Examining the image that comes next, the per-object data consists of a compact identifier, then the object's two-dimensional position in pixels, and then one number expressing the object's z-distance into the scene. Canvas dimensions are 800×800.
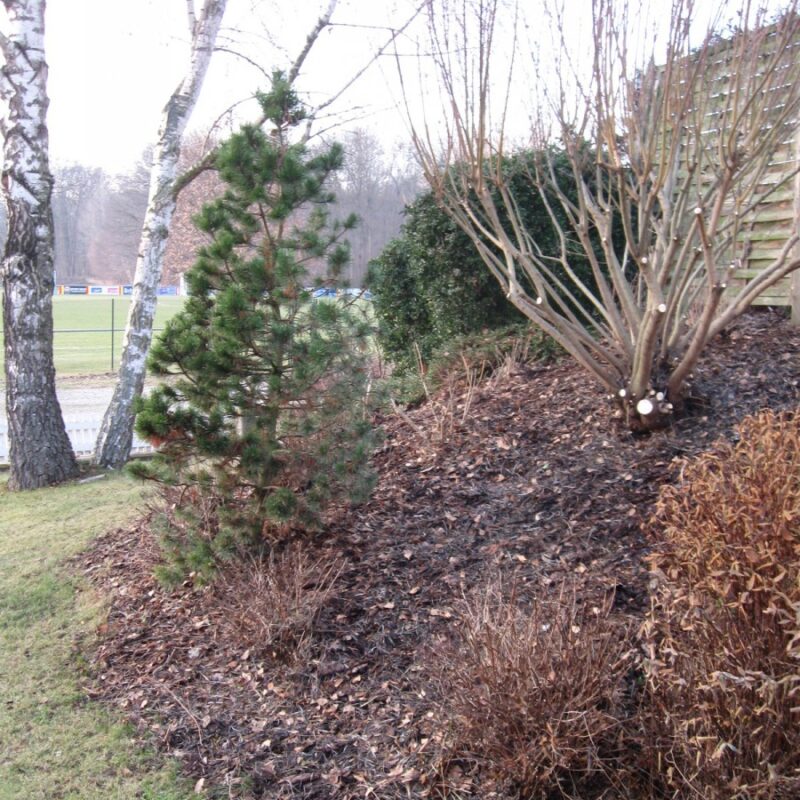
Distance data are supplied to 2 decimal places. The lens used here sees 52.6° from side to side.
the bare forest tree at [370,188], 13.23
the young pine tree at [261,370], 4.30
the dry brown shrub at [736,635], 2.42
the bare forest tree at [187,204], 13.92
